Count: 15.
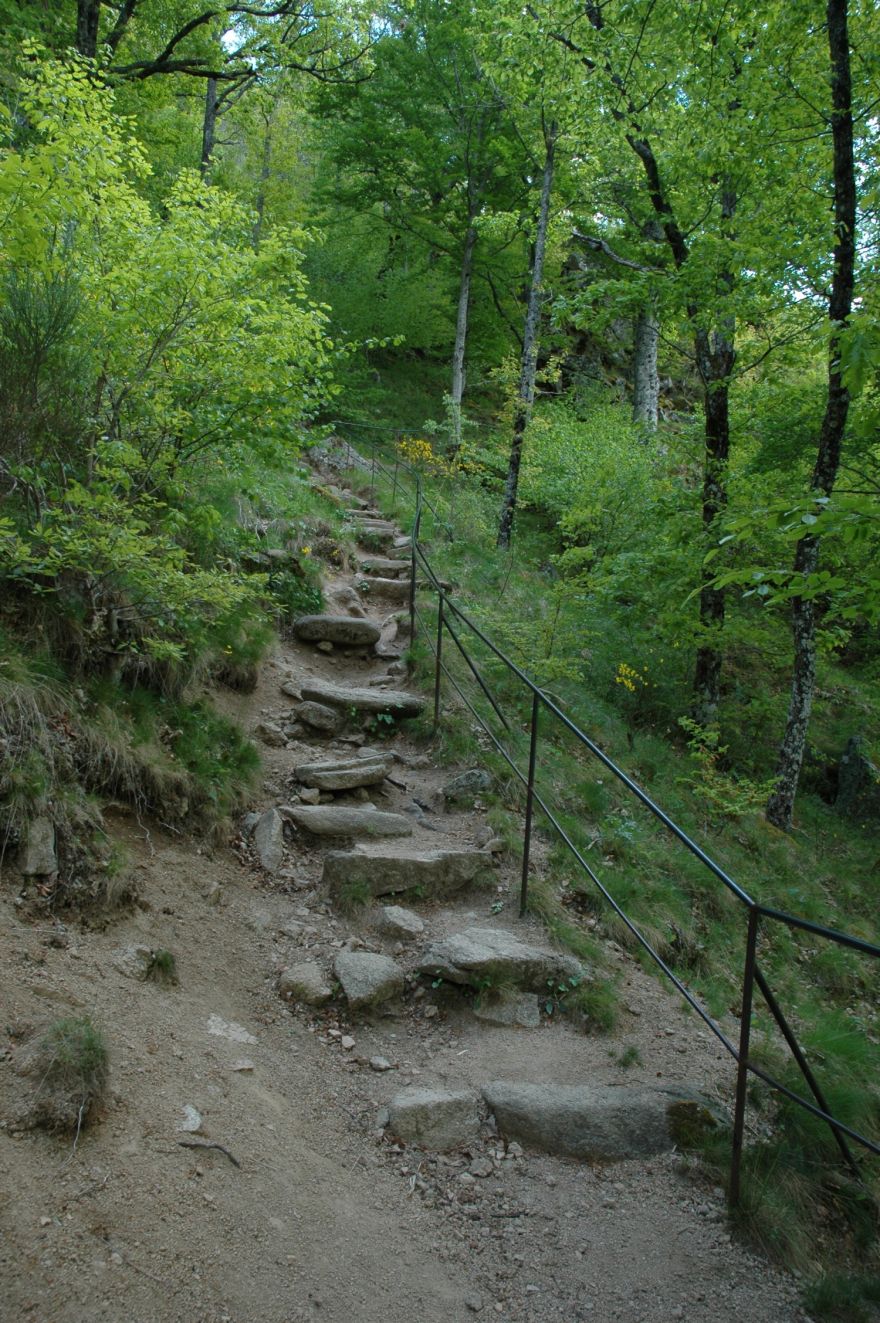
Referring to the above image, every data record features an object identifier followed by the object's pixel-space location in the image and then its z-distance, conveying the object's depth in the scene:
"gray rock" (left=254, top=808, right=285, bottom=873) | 5.19
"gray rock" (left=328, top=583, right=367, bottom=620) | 9.37
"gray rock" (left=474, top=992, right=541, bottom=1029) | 4.26
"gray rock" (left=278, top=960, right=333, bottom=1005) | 4.17
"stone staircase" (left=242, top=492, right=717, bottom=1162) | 3.54
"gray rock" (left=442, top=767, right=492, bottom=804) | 6.29
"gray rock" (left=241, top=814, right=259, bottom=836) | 5.37
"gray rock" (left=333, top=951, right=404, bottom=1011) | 4.18
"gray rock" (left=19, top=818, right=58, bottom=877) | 3.73
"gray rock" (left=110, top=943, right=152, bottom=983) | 3.65
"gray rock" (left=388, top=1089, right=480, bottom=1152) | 3.48
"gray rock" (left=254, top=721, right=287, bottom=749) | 6.51
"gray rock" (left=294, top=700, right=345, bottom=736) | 6.92
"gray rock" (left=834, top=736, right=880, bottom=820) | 10.23
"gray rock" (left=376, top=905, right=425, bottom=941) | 4.74
